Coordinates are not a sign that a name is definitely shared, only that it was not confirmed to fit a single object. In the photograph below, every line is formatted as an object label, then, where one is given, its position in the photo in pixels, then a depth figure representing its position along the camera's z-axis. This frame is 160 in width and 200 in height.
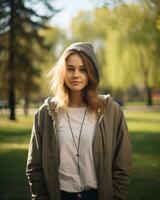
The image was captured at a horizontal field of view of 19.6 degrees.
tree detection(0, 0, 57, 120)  24.77
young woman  2.63
